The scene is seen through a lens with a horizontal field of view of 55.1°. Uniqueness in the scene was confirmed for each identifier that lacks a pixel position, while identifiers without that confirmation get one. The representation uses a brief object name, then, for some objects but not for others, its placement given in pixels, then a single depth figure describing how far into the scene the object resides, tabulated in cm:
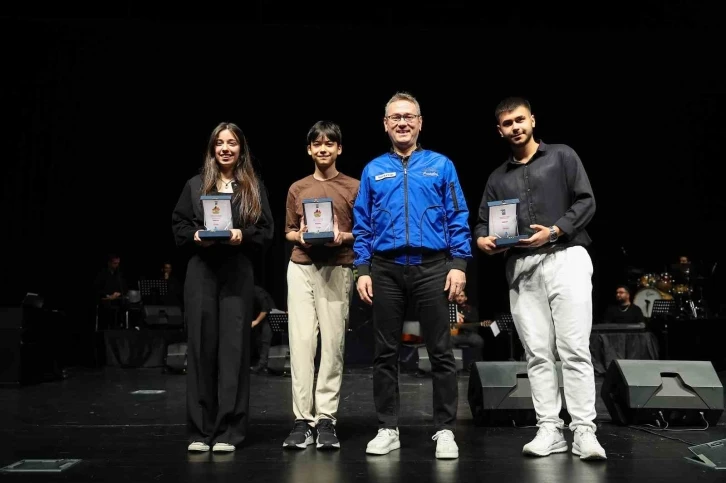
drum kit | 964
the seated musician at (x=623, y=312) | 919
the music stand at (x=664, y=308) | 928
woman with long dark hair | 321
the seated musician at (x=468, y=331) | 897
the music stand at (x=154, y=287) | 1073
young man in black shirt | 306
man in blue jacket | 310
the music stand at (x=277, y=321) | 884
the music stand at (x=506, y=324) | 914
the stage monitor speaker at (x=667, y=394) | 379
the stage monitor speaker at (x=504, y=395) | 391
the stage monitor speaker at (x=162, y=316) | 978
